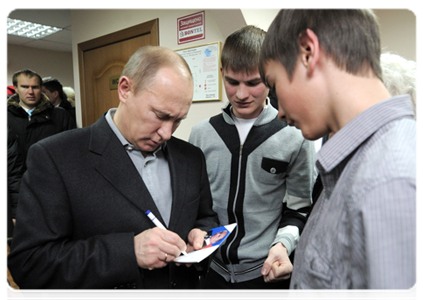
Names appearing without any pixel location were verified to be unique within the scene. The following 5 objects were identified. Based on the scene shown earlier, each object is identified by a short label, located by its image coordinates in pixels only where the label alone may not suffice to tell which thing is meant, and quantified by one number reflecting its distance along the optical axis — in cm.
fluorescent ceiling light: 454
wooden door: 288
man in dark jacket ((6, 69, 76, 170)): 280
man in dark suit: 80
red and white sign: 241
